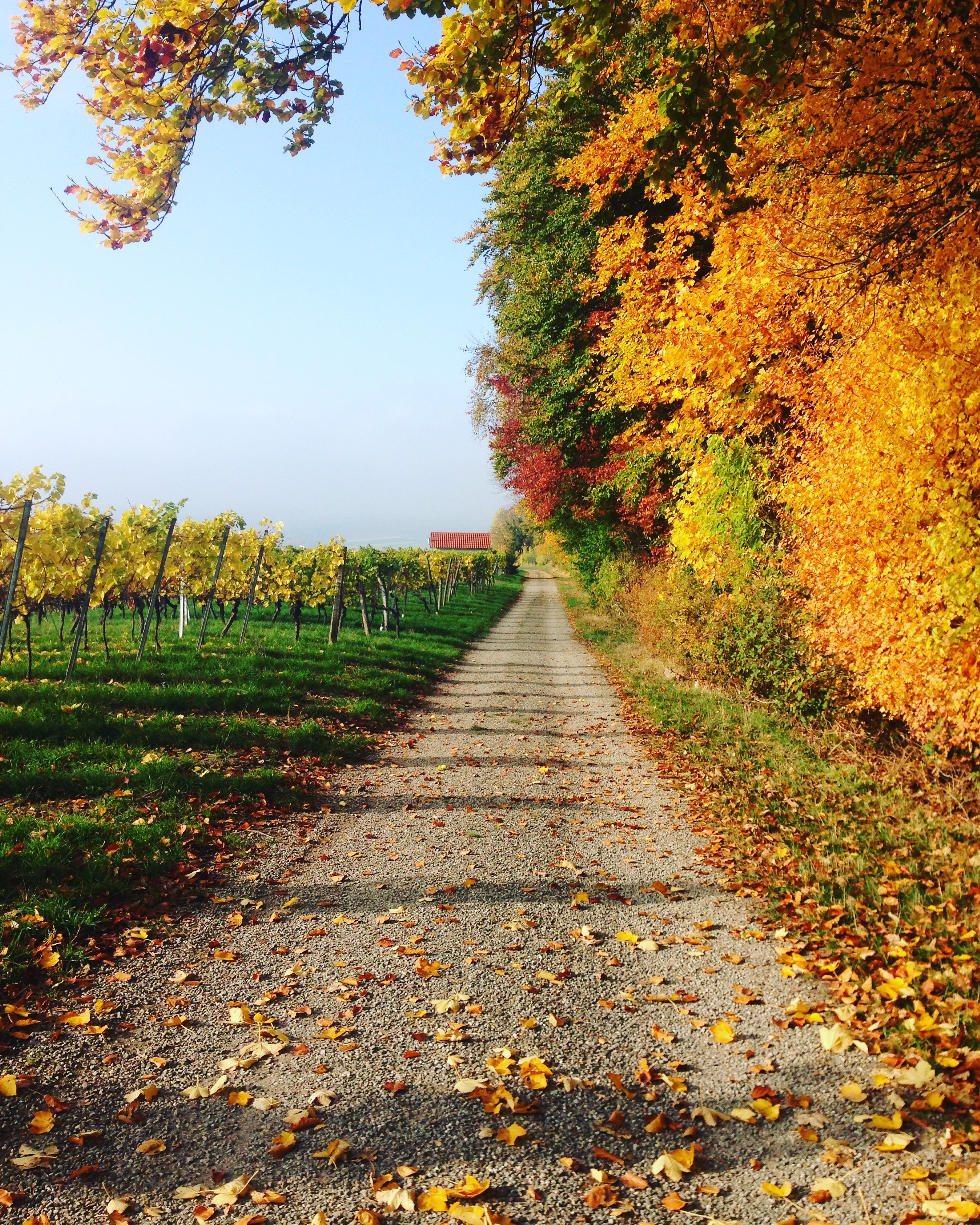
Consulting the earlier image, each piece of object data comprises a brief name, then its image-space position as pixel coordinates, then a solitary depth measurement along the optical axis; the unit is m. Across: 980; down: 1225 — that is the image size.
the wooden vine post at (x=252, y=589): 14.61
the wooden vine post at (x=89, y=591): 10.22
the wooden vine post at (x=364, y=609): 18.69
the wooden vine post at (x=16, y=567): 8.48
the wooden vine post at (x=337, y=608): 16.31
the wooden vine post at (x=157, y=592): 11.32
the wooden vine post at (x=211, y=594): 13.12
